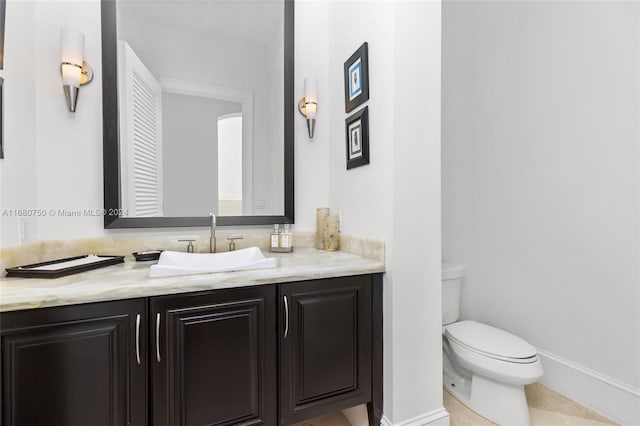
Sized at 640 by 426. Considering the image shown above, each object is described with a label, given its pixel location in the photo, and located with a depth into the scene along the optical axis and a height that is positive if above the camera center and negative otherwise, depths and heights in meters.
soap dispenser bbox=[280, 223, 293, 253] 1.67 -0.18
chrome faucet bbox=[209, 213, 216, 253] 1.59 -0.14
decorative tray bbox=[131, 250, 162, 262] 1.39 -0.21
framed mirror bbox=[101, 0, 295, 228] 1.51 +0.55
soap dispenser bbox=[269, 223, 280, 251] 1.68 -0.17
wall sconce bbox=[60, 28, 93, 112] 1.35 +0.67
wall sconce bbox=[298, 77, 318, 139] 1.82 +0.67
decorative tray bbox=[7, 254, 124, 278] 1.08 -0.22
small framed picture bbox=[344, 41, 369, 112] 1.49 +0.69
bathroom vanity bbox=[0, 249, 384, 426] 0.92 -0.50
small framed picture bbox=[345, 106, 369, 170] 1.49 +0.38
